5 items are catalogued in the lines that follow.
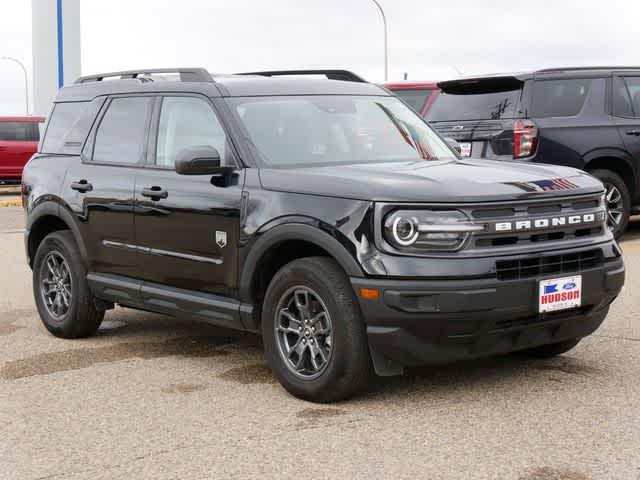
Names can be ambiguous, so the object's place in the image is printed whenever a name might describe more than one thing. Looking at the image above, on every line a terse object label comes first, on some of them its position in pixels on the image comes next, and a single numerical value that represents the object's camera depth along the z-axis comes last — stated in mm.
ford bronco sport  5191
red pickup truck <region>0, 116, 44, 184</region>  27812
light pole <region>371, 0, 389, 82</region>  43606
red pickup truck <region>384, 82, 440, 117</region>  17188
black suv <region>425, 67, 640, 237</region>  11617
